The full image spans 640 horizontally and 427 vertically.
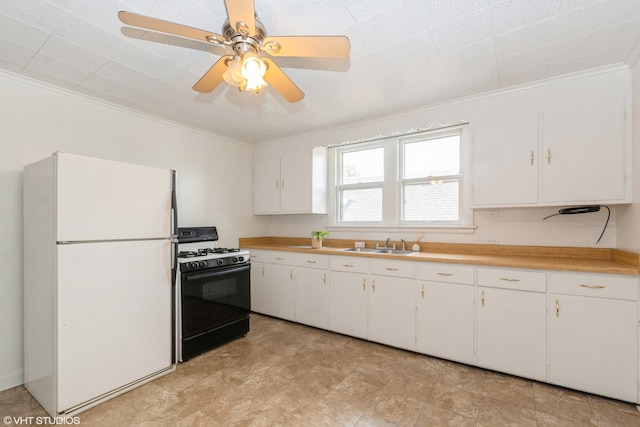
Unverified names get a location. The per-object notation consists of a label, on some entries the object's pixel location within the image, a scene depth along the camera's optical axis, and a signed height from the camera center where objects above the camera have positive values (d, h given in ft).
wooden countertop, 6.91 -1.21
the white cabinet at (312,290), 11.08 -2.84
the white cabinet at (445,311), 8.34 -2.79
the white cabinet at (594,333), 6.57 -2.75
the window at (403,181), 10.69 +1.34
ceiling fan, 4.33 +2.83
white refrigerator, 6.34 -1.48
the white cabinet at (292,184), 12.96 +1.45
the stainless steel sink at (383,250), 10.81 -1.36
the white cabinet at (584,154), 7.44 +1.59
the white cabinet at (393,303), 9.23 -2.84
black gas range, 8.77 -2.58
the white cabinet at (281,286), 11.96 -2.90
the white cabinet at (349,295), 10.18 -2.82
